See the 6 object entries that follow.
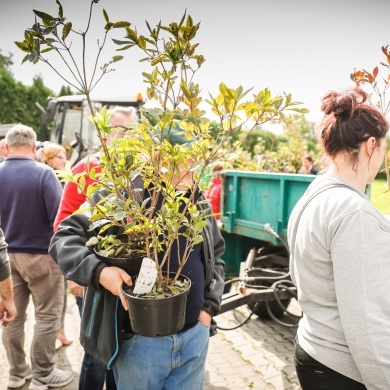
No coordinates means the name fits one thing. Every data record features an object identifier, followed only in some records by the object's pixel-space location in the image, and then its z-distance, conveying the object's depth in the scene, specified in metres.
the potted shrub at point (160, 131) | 1.28
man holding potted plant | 1.63
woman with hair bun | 1.23
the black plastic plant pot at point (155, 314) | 1.40
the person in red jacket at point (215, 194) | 5.68
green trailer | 3.71
